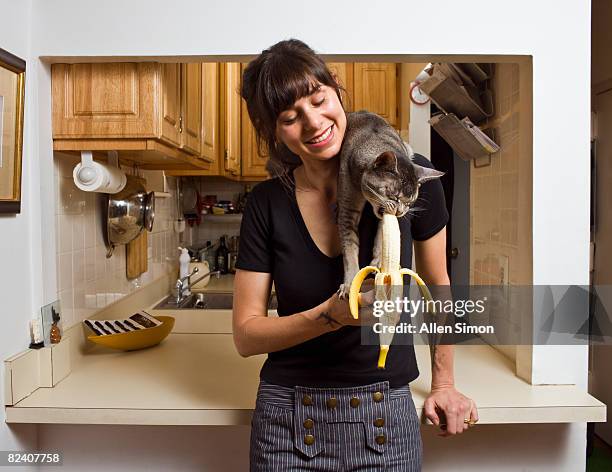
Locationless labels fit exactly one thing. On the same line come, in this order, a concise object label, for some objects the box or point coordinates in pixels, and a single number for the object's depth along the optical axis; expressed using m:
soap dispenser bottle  2.98
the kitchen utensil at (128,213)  2.00
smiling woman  1.15
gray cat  0.86
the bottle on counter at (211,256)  3.74
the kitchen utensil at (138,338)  1.79
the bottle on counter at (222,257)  3.79
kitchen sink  2.72
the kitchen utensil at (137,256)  2.32
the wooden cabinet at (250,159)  3.49
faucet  2.86
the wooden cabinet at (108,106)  1.54
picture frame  1.32
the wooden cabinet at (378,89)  3.35
